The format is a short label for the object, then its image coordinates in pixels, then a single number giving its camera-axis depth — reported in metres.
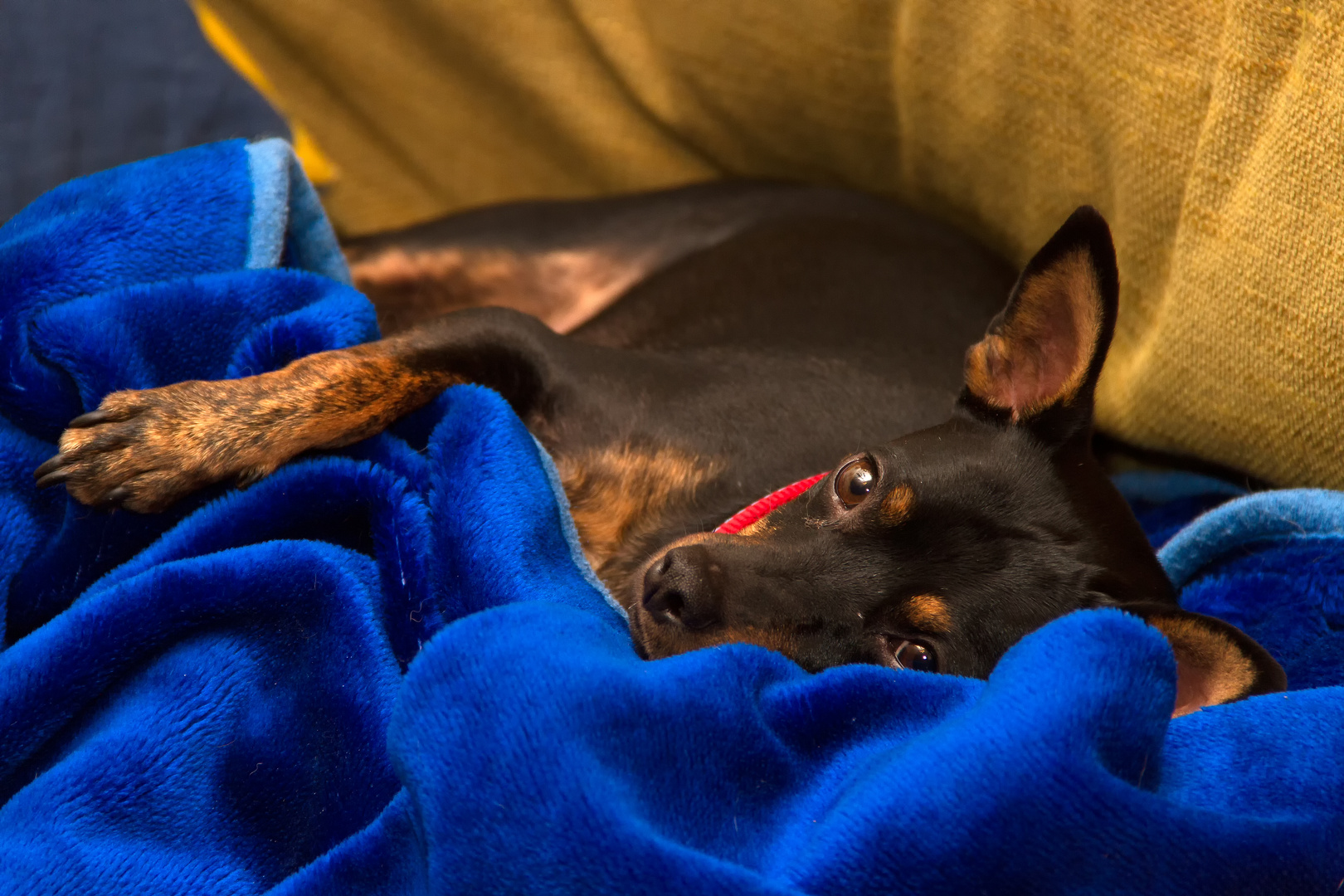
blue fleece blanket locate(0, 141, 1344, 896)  0.75
